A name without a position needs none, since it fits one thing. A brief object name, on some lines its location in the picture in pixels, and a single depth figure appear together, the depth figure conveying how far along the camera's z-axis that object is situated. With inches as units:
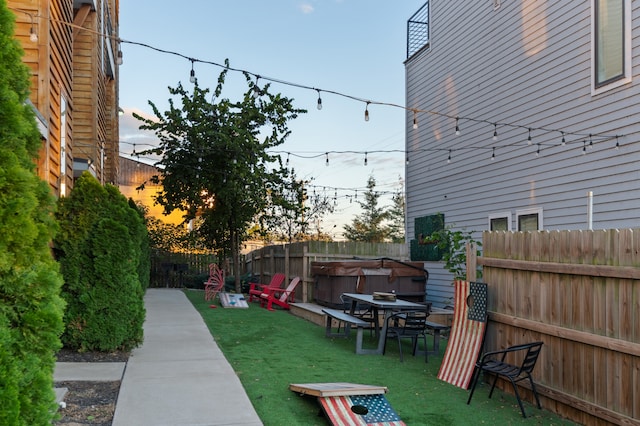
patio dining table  355.9
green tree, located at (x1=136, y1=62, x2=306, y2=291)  756.0
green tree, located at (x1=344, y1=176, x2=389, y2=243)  1493.6
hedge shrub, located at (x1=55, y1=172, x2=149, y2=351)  297.9
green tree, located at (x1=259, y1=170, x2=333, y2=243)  813.9
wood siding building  260.4
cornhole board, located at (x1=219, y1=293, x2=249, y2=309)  607.2
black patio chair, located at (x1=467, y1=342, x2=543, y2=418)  231.9
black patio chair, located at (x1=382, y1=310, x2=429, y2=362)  343.3
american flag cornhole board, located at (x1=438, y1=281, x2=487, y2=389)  277.3
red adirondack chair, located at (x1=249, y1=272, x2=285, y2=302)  656.3
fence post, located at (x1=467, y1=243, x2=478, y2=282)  300.2
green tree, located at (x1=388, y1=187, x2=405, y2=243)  1513.3
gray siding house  359.3
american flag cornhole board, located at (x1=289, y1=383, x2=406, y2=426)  203.3
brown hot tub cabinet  530.9
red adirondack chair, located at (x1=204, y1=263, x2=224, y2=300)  685.3
